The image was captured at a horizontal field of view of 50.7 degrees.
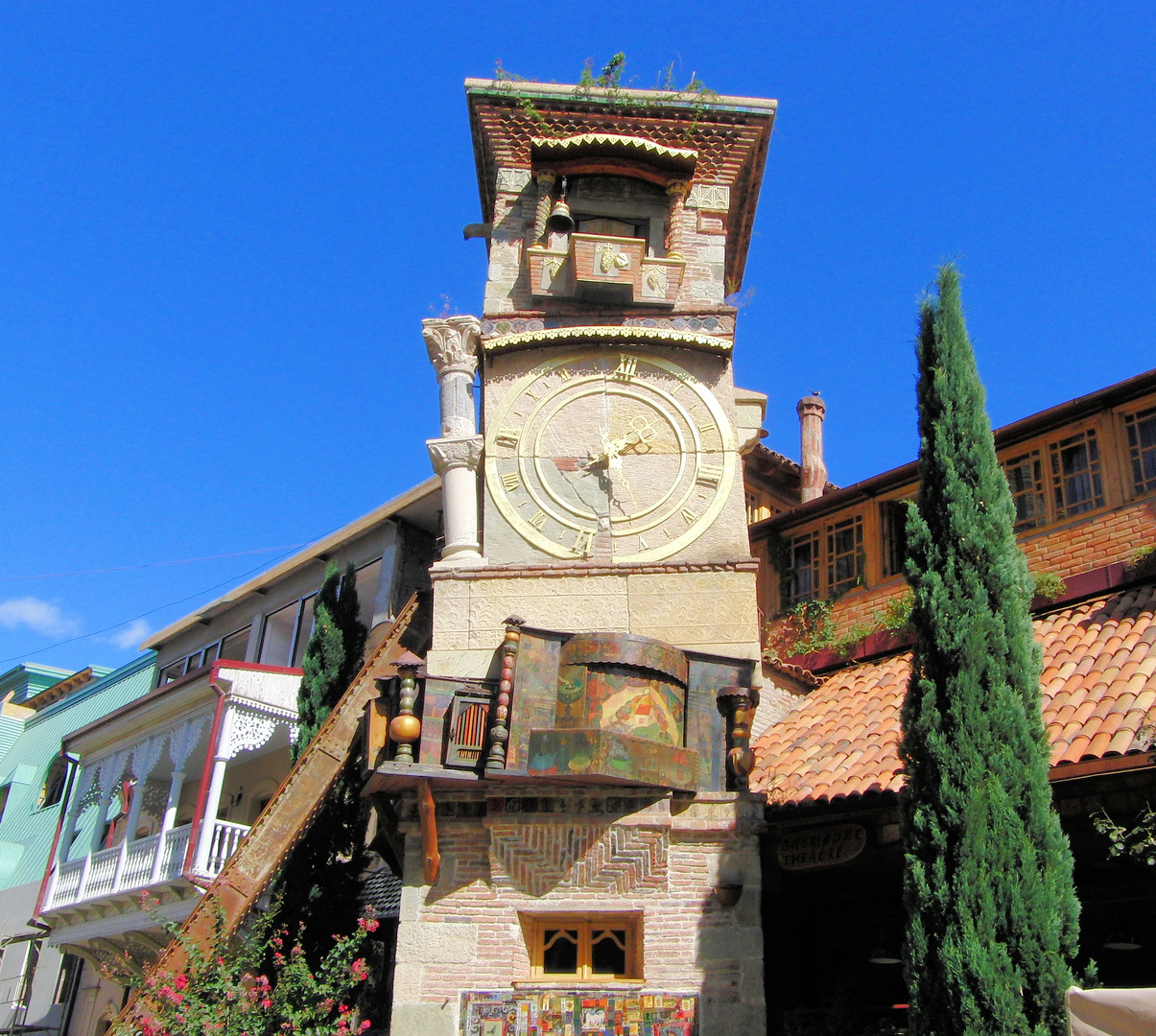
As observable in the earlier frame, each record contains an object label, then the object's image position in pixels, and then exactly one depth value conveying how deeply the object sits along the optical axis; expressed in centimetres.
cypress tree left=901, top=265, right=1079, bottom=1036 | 793
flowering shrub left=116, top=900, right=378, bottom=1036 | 1055
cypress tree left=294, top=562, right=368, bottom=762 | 1498
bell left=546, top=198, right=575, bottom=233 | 1414
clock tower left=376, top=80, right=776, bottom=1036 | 1058
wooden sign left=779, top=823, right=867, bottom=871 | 1088
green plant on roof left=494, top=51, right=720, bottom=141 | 1485
